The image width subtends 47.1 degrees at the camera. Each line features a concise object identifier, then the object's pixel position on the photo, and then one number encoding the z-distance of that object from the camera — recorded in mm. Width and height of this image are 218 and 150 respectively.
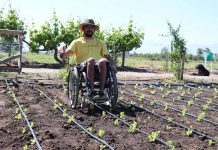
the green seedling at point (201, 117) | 3807
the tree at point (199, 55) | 28437
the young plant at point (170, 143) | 2687
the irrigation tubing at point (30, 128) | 2618
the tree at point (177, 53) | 8309
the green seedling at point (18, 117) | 3562
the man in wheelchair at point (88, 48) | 4262
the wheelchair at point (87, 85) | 4037
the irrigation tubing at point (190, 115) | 3666
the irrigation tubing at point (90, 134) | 2726
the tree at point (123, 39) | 12884
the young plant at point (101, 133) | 3009
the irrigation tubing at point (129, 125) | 2839
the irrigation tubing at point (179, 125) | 3085
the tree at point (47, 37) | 12566
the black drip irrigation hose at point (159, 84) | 6888
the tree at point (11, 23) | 12751
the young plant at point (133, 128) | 3183
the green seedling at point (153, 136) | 2909
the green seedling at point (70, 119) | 3477
